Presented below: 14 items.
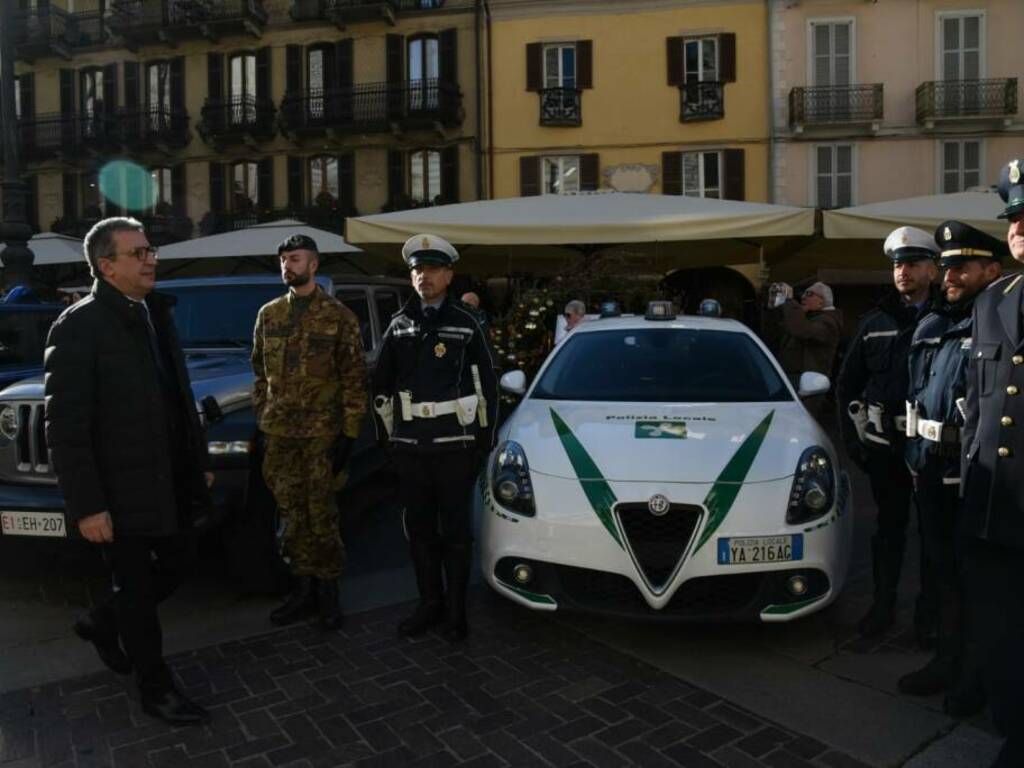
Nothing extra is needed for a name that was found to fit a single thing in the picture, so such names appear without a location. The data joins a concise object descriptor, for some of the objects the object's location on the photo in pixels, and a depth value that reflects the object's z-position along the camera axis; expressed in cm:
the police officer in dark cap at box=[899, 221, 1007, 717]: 307
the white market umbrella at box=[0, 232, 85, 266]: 1488
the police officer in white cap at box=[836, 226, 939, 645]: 380
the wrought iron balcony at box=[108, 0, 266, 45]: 2347
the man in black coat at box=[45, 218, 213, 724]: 288
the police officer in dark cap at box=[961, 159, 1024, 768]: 242
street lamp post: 876
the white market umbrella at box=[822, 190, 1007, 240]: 815
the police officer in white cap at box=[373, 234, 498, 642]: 394
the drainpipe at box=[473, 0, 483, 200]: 2206
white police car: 354
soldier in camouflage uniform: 398
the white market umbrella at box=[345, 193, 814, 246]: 820
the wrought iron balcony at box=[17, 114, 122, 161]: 2478
